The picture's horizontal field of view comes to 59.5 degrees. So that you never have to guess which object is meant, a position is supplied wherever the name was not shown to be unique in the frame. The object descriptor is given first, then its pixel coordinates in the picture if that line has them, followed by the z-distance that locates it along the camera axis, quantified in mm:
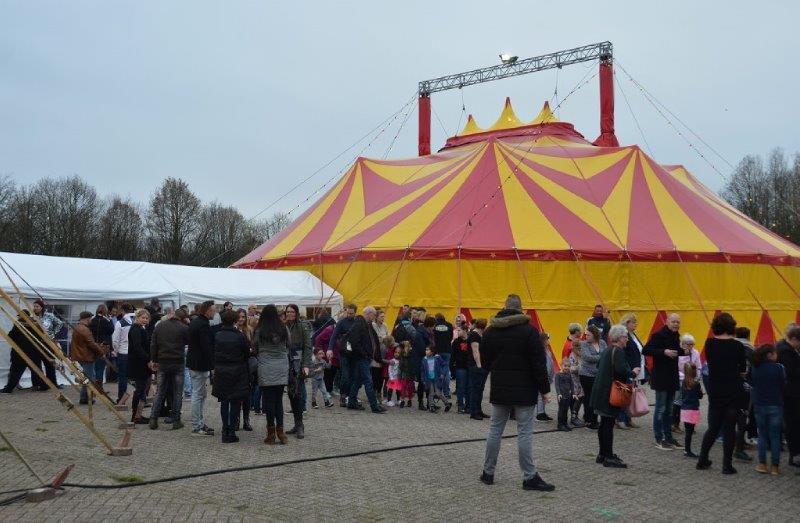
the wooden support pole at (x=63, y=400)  5074
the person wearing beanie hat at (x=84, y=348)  9078
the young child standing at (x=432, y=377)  9234
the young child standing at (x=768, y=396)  5852
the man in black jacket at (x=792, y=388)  5938
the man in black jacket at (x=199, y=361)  7105
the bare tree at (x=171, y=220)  36156
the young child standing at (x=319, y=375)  9323
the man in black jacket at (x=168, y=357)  7473
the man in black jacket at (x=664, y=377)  6754
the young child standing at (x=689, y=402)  6414
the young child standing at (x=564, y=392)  7781
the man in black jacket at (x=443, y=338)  10000
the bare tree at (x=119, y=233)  36375
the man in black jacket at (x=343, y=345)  9219
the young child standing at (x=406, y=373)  9430
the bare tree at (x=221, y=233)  40312
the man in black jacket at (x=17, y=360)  10219
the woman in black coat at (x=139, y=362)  7793
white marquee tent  11112
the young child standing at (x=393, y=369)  9523
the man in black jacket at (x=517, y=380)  5113
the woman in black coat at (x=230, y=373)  6688
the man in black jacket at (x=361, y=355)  8906
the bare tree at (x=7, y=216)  30944
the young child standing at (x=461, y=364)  9164
